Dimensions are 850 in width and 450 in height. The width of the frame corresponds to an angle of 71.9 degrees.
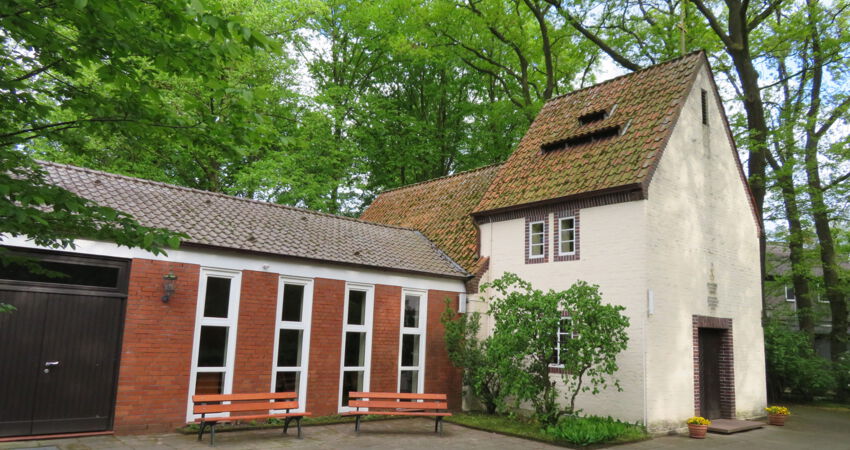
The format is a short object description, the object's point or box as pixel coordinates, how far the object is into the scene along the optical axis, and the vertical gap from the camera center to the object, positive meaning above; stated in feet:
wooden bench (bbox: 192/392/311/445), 31.58 -5.07
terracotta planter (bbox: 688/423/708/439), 38.93 -6.23
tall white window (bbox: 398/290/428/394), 46.21 -1.42
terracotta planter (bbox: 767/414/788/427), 45.75 -6.21
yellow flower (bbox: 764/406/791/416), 45.93 -5.49
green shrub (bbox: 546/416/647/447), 34.76 -6.00
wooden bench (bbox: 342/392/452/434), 37.70 -5.33
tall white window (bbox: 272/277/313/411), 39.37 -1.16
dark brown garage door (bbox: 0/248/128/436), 29.73 -1.87
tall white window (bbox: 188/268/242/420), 35.76 -0.95
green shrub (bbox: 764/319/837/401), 59.47 -2.74
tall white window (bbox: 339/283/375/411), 42.68 -1.19
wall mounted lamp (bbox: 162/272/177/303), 34.12 +1.61
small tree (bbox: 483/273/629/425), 36.22 -0.55
